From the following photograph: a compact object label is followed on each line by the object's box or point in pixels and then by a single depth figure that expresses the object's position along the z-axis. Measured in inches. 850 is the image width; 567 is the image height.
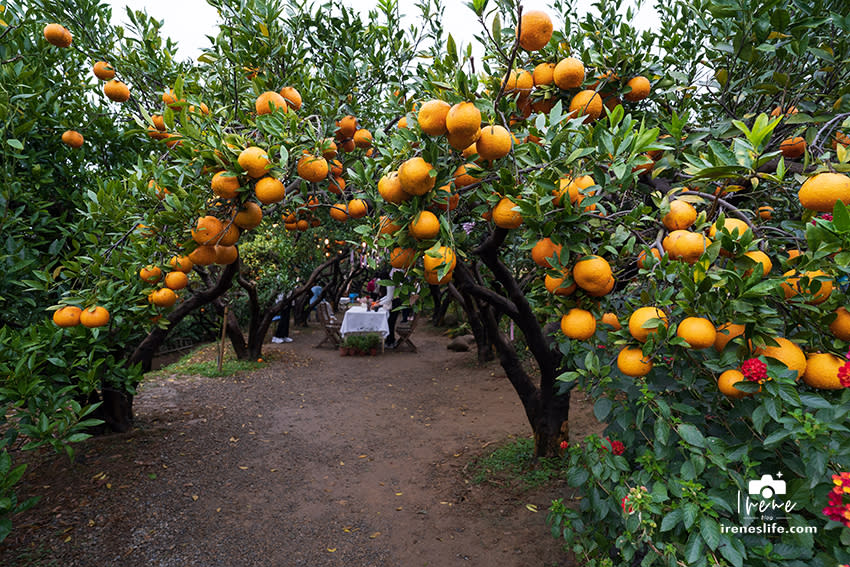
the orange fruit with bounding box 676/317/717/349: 45.5
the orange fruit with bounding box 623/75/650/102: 78.9
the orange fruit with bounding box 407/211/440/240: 54.6
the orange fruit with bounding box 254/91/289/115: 85.7
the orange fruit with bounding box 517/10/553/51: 55.5
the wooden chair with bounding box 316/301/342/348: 403.2
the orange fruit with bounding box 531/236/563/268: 57.2
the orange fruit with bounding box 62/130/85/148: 130.0
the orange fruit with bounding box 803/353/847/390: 44.9
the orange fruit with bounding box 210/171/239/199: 67.5
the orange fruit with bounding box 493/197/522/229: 55.5
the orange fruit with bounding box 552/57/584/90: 68.6
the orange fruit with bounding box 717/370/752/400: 46.6
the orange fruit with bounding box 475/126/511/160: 52.1
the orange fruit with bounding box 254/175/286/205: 67.1
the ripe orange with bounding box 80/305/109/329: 95.8
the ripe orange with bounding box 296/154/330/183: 74.8
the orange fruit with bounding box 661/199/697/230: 54.2
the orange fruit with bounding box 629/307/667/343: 51.0
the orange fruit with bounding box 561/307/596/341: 59.1
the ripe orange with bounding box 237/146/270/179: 65.7
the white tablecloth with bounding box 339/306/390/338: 384.5
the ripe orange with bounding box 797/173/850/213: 43.2
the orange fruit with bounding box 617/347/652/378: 52.7
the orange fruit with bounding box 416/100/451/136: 51.1
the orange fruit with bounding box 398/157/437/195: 52.4
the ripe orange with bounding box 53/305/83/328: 94.3
